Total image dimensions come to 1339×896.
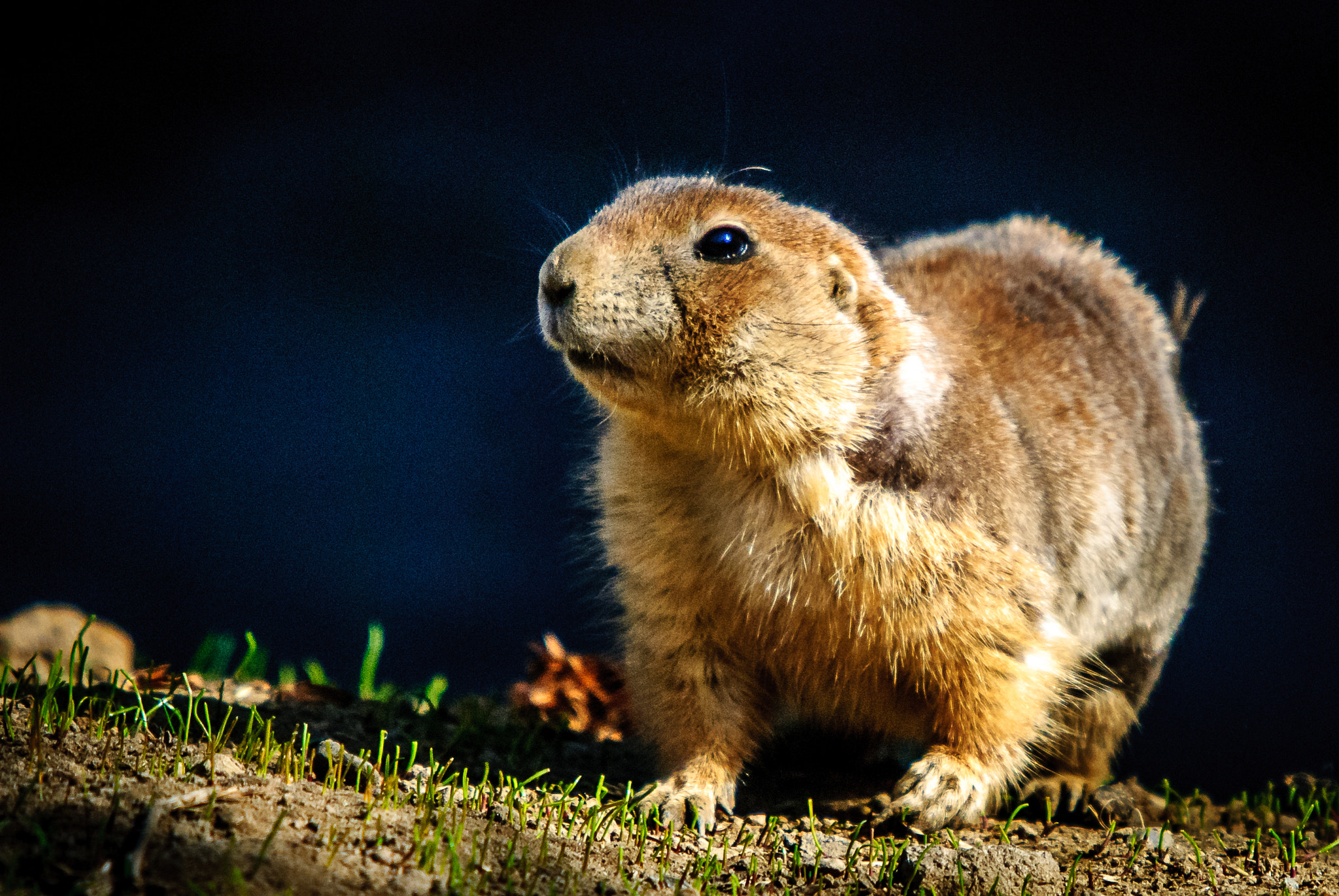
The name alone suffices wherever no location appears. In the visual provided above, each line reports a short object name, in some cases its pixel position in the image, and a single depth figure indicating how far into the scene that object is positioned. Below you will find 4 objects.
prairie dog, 5.96
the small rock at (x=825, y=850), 5.74
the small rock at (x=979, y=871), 5.57
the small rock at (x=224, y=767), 5.32
